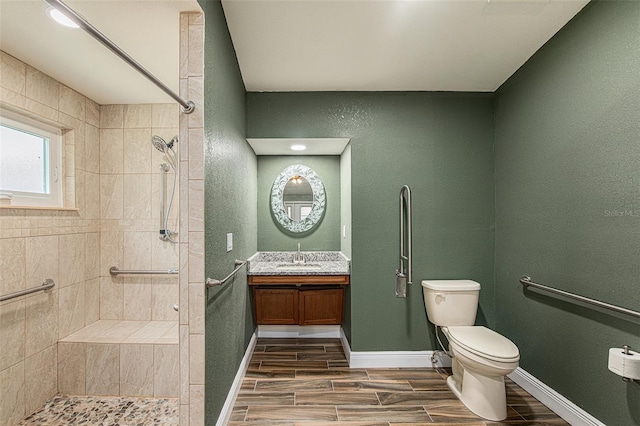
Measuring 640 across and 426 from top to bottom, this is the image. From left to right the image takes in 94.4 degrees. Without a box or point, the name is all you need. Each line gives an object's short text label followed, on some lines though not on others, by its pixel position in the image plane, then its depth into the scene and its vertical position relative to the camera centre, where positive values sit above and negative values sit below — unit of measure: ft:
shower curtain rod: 2.39 +1.68
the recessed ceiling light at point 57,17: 4.57 +3.16
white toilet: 6.10 -2.86
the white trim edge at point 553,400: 5.78 -4.03
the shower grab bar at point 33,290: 5.64 -1.51
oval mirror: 10.90 +0.64
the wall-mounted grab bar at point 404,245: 7.88 -0.82
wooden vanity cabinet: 9.68 -2.85
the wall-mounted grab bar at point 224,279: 4.75 -1.13
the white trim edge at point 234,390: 5.70 -3.93
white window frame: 6.35 +1.38
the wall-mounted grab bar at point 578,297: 4.88 -1.60
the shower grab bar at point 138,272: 8.43 -1.56
